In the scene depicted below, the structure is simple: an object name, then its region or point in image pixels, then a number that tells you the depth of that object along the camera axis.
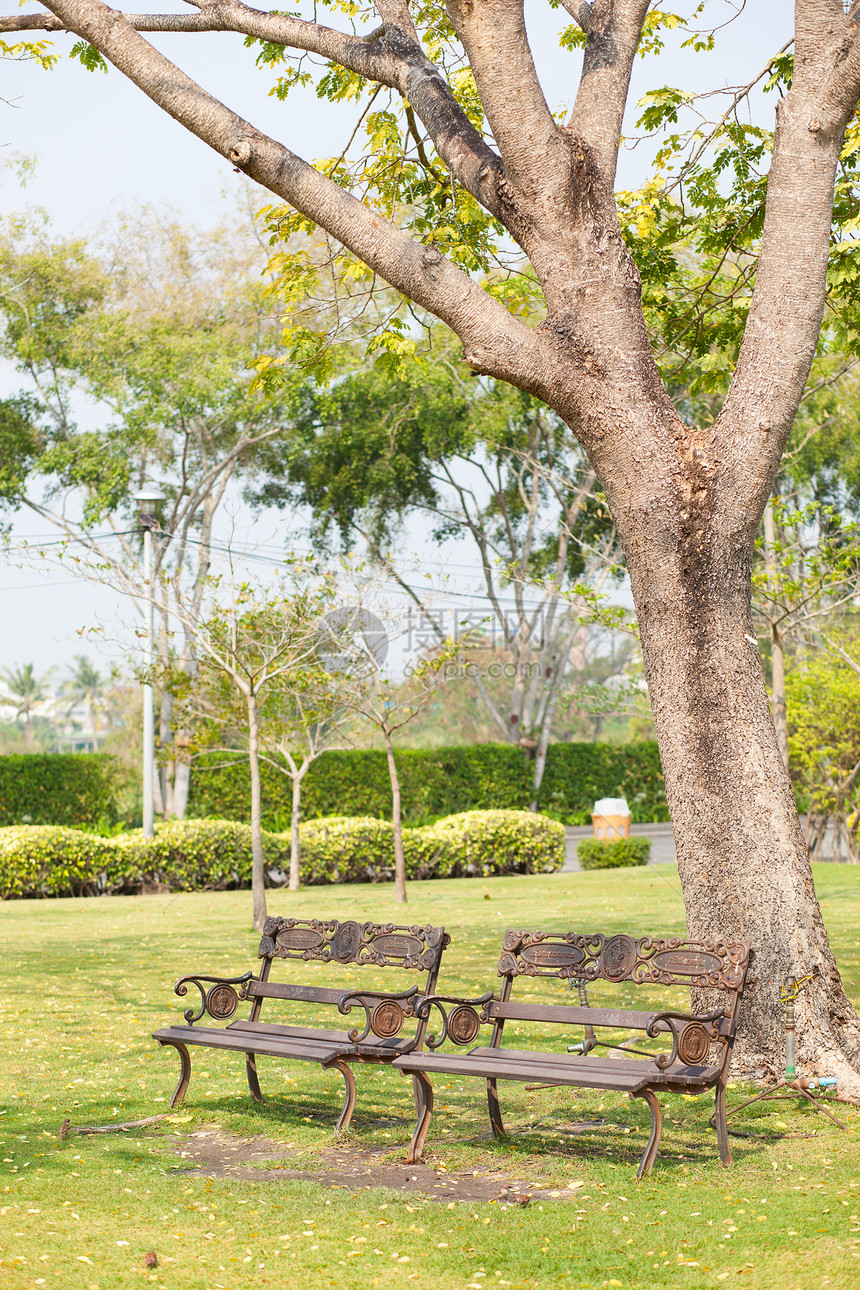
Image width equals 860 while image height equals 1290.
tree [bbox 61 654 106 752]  79.57
